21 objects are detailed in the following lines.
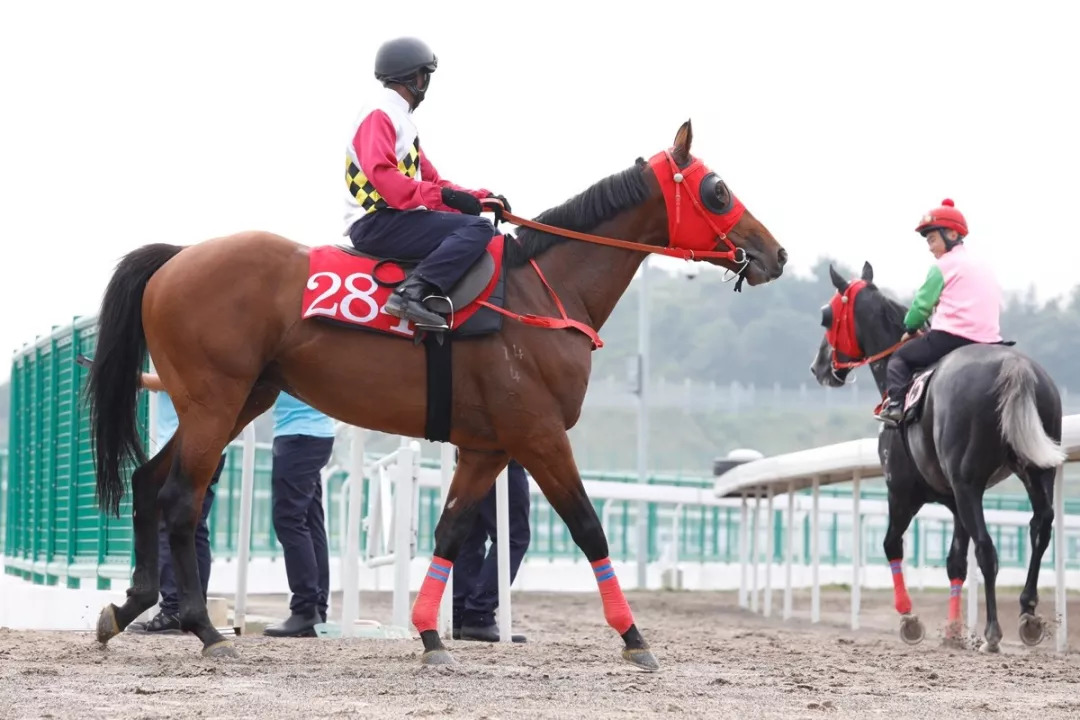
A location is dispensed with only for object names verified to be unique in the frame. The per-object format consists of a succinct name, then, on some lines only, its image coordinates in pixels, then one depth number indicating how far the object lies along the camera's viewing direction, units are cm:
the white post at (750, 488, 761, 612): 3231
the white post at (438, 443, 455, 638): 1756
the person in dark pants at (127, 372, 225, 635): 1734
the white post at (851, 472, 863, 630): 2494
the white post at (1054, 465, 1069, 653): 1891
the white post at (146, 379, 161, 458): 1812
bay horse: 1344
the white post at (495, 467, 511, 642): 1720
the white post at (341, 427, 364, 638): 1791
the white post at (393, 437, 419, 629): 1791
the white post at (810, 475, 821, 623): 2744
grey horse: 1816
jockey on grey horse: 2008
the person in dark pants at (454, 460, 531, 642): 1781
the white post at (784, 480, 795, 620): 2933
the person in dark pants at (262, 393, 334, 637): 1767
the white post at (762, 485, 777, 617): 3008
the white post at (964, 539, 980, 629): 2075
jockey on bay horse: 1312
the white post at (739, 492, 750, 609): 3434
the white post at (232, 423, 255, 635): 1883
